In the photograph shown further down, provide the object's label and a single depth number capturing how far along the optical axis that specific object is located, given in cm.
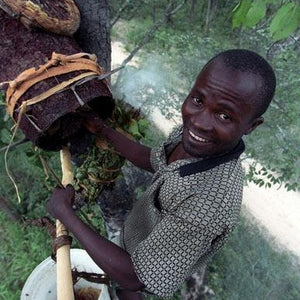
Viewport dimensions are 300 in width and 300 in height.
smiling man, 100
